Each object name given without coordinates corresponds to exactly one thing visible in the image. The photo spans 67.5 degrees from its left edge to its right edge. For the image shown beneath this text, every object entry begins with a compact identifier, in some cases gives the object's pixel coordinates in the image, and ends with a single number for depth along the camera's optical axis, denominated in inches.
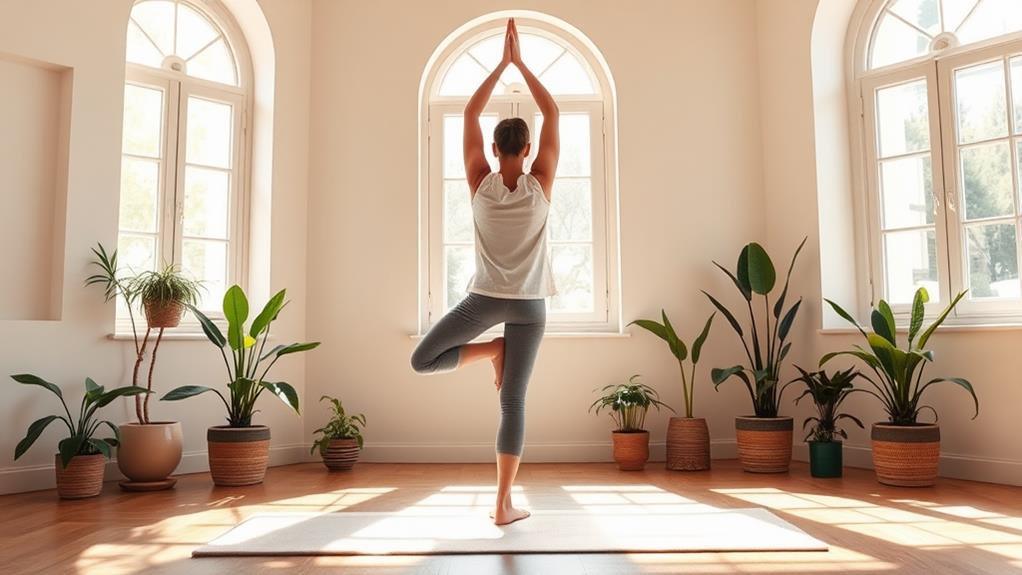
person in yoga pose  97.5
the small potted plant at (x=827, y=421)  144.7
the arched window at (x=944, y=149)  146.9
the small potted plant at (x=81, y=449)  124.6
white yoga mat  88.0
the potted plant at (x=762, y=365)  151.4
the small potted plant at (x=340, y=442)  155.9
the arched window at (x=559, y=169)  180.7
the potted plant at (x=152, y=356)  134.6
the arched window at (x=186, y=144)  160.4
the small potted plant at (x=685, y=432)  156.6
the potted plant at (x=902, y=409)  132.0
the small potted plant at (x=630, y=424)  157.1
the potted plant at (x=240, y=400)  139.1
